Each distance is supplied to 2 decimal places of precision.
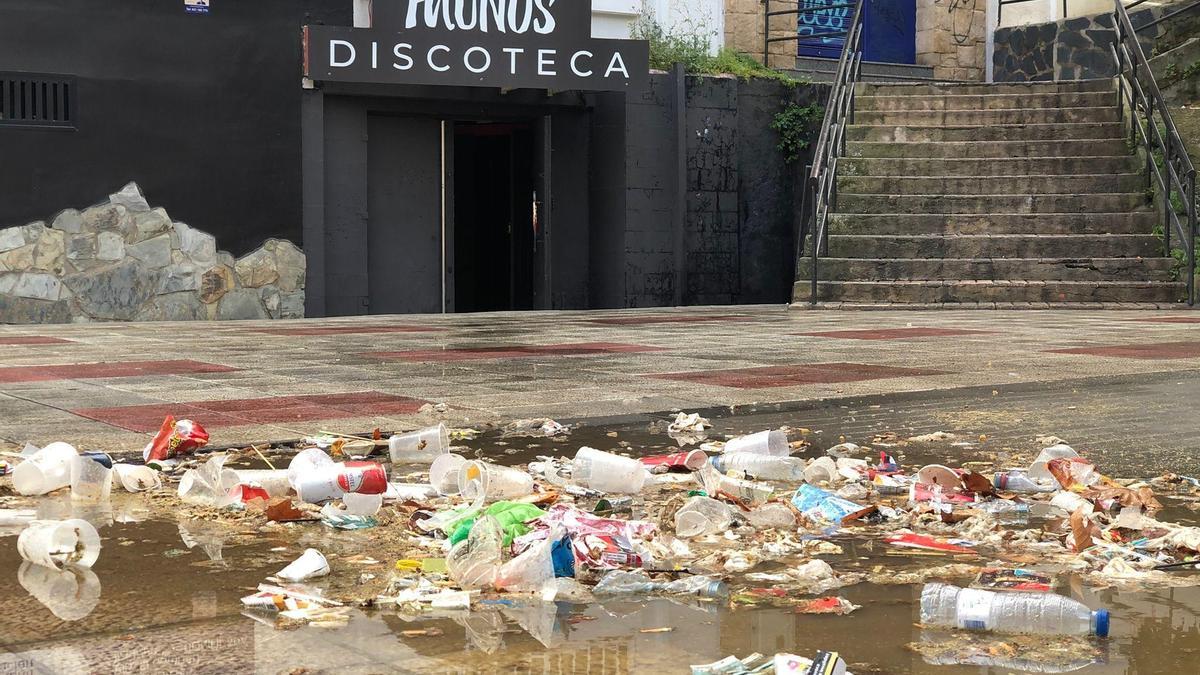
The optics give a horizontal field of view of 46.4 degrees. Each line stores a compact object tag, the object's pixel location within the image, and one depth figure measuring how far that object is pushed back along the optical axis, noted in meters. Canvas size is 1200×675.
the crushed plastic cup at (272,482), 4.07
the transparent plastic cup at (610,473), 4.11
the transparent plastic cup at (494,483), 3.87
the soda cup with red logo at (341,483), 3.90
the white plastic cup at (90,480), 4.00
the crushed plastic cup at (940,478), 4.10
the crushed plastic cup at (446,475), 4.09
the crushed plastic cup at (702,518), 3.51
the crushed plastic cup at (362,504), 3.79
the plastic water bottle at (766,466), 4.41
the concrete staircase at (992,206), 15.09
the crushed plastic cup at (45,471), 4.02
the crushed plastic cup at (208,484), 3.96
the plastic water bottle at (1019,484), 4.11
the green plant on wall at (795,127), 17.58
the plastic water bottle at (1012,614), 2.57
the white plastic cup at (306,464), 4.02
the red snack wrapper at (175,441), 4.64
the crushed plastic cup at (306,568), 2.98
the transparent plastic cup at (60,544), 3.10
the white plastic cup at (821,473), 4.30
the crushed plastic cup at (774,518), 3.62
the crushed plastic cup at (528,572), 2.90
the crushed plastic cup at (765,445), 4.58
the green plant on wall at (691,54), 16.97
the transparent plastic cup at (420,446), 4.73
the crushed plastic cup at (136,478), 4.13
